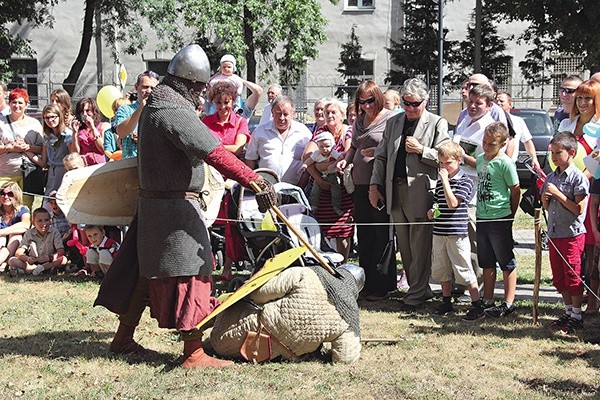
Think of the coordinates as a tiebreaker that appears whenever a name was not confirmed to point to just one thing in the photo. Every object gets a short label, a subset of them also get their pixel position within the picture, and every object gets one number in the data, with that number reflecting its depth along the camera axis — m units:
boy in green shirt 7.08
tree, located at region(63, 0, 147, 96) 29.48
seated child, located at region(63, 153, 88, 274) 9.19
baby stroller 7.32
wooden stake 6.67
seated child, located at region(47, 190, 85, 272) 9.62
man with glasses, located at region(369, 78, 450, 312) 7.51
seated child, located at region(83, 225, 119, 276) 9.04
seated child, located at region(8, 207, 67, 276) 9.47
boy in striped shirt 7.27
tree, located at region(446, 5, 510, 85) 33.53
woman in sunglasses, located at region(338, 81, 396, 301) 8.02
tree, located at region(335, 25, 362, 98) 33.81
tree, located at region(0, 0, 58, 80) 27.67
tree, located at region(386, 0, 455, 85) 32.44
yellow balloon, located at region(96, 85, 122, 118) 10.49
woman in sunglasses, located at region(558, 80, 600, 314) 7.07
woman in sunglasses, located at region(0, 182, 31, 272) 9.55
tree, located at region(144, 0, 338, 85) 27.09
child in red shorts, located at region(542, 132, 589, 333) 6.65
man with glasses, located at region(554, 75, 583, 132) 7.96
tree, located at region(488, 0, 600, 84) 25.41
